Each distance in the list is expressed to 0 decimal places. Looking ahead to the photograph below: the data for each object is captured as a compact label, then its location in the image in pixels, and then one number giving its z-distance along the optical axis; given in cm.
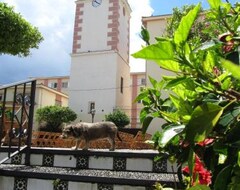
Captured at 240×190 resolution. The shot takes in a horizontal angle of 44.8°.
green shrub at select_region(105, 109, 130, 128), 1686
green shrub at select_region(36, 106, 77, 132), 1834
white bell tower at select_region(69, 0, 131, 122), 1902
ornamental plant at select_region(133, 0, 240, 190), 57
